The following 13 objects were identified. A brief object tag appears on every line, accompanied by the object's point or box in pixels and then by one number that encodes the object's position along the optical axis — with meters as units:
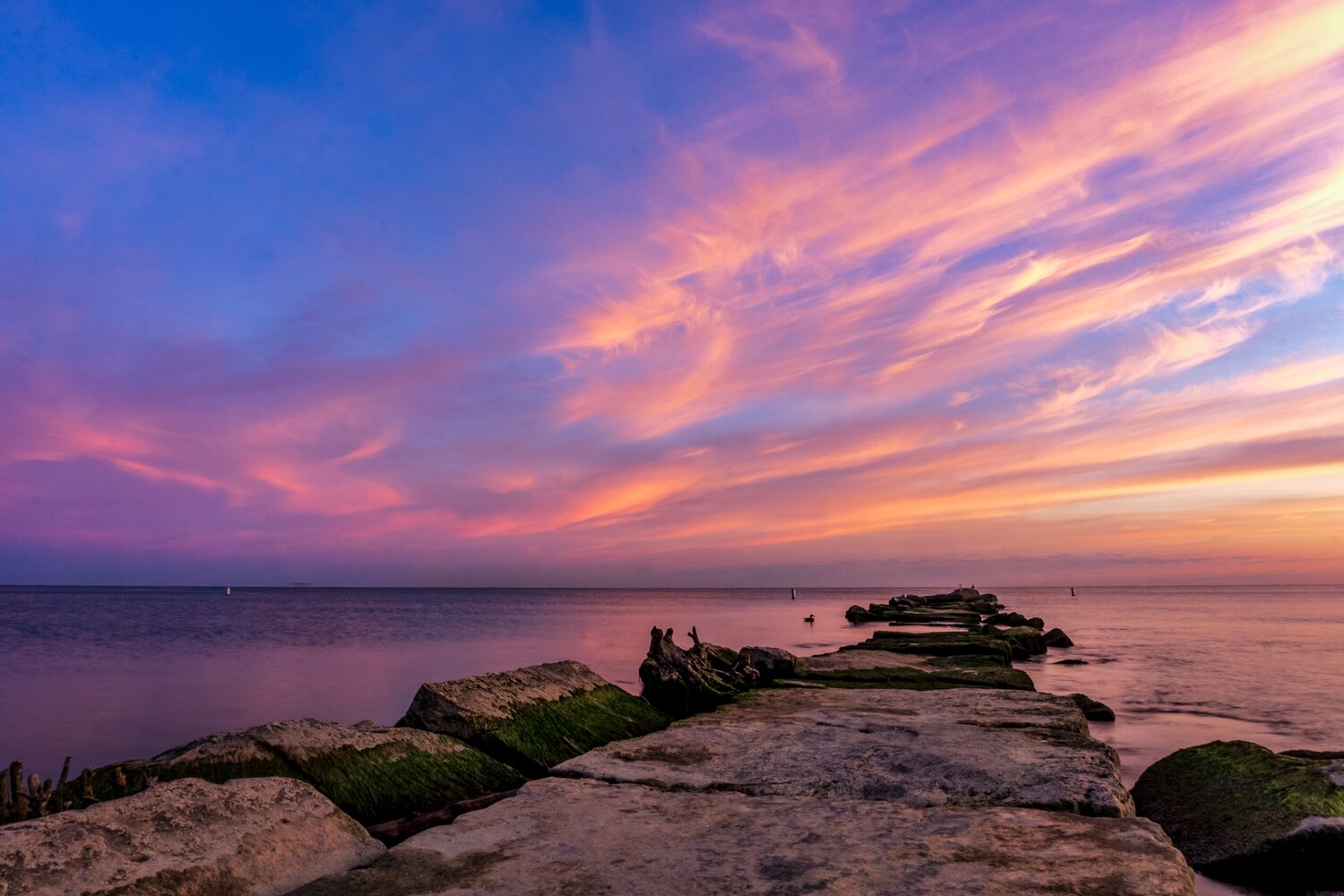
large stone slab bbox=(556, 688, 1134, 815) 3.85
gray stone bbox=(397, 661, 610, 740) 5.39
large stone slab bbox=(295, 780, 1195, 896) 2.60
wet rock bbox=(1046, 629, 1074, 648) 22.34
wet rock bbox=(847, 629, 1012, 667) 13.49
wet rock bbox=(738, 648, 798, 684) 9.10
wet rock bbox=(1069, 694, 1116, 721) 9.87
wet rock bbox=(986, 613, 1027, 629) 30.75
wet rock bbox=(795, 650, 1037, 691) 9.13
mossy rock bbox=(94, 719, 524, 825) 4.00
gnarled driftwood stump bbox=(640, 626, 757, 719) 7.49
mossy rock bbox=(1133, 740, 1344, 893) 3.92
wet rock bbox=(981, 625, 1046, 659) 18.03
